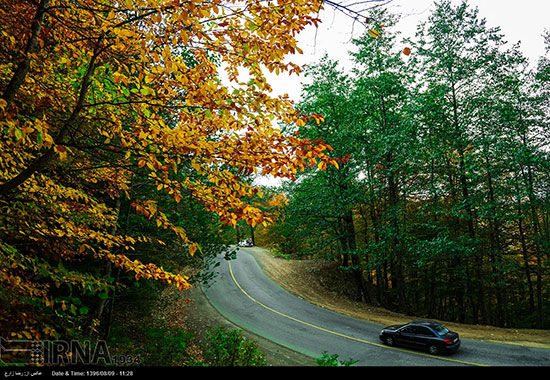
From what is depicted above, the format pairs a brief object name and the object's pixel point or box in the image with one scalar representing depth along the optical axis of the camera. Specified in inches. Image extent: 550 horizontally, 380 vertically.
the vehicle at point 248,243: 1519.7
